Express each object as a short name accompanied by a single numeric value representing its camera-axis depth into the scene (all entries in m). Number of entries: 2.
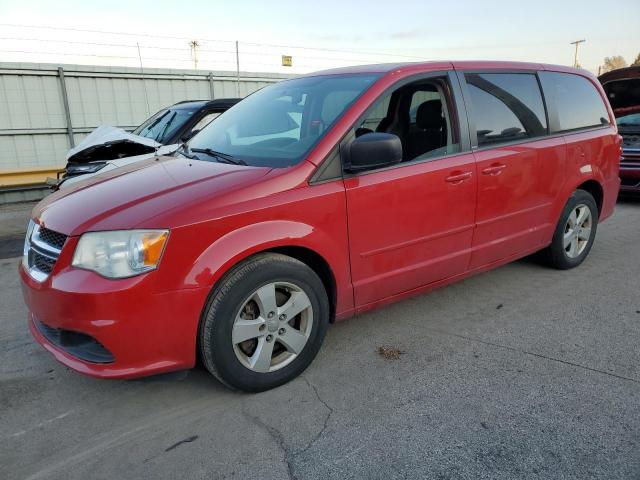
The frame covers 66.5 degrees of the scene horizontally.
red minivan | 2.30
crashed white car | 6.10
